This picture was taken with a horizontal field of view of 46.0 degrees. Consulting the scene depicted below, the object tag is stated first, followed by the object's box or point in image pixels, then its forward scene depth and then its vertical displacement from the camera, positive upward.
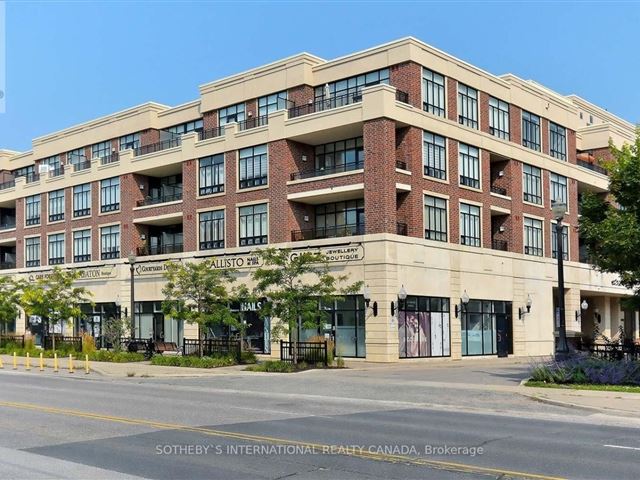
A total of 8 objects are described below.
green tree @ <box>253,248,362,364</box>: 31.05 -0.01
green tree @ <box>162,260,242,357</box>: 35.01 -0.18
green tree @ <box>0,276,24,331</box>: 50.03 -0.33
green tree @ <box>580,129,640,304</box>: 22.89 +2.04
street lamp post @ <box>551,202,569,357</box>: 23.62 +0.06
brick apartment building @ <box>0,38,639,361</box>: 39.06 +5.87
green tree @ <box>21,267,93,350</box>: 44.59 -0.17
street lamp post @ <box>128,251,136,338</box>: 39.53 +0.01
